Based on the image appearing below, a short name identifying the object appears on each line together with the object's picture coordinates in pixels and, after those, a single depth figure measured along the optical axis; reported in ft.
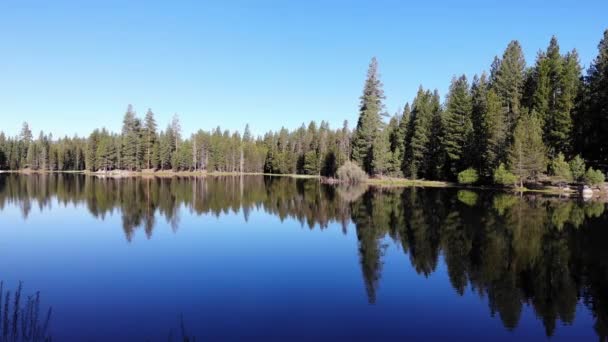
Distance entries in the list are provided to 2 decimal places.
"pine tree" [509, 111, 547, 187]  196.95
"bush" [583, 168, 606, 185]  172.86
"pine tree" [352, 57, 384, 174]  282.56
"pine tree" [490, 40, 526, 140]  254.27
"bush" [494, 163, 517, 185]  203.10
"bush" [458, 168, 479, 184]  234.79
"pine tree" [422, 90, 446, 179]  270.05
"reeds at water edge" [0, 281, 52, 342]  29.10
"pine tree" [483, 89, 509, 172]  220.02
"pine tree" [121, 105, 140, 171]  407.23
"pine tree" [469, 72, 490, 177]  237.86
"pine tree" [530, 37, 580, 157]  212.23
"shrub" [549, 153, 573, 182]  183.42
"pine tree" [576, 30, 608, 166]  199.62
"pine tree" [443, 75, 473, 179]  252.01
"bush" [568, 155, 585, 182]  180.65
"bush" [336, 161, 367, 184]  270.05
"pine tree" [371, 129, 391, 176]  270.46
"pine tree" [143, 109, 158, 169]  420.36
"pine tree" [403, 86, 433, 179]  278.87
